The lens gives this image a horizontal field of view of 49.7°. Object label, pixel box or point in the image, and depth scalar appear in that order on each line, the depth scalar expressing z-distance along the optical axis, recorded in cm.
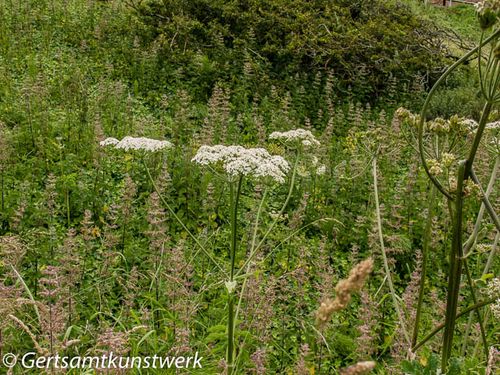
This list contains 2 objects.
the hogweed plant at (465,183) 177
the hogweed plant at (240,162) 277
